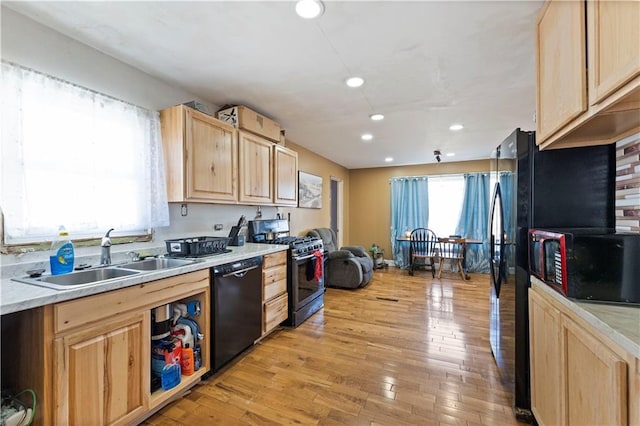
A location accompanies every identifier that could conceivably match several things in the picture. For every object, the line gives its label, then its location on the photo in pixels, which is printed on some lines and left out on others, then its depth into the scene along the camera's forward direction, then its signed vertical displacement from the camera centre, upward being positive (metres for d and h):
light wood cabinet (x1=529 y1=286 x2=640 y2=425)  0.86 -0.62
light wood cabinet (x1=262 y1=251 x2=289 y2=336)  2.60 -0.78
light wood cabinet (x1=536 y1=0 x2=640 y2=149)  0.91 +0.56
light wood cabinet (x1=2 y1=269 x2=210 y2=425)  1.19 -0.69
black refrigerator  1.55 +0.04
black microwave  1.10 -0.23
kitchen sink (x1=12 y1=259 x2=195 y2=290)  1.41 -0.36
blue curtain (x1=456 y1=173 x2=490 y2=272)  5.52 -0.12
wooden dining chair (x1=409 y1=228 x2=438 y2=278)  5.42 -0.70
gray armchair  4.41 -0.94
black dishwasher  2.06 -0.78
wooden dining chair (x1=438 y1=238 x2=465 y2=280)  5.16 -0.81
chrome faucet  1.80 -0.24
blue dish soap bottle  1.53 -0.25
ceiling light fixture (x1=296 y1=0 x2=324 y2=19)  1.47 +1.13
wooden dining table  5.21 -0.57
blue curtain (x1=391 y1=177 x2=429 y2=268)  6.07 +0.08
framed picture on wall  4.57 +0.40
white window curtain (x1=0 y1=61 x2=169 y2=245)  1.52 +0.35
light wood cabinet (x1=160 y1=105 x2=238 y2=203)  2.21 +0.50
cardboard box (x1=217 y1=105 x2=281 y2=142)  2.74 +0.98
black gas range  3.00 -0.63
